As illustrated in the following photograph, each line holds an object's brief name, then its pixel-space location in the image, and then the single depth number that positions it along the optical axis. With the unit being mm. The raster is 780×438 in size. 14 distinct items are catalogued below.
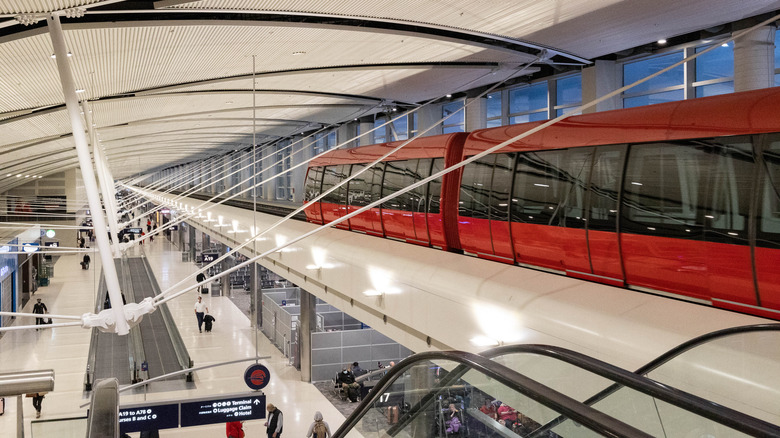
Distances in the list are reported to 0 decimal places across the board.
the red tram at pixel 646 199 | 6215
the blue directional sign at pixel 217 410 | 11898
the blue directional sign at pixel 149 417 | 11516
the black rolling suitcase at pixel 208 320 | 26688
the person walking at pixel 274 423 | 14039
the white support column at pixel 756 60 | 11453
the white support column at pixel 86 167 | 8055
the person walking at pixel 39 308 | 25141
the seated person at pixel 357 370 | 19875
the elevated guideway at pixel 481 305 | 6375
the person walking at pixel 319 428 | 12872
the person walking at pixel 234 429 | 14297
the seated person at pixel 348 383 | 17812
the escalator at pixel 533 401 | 2420
